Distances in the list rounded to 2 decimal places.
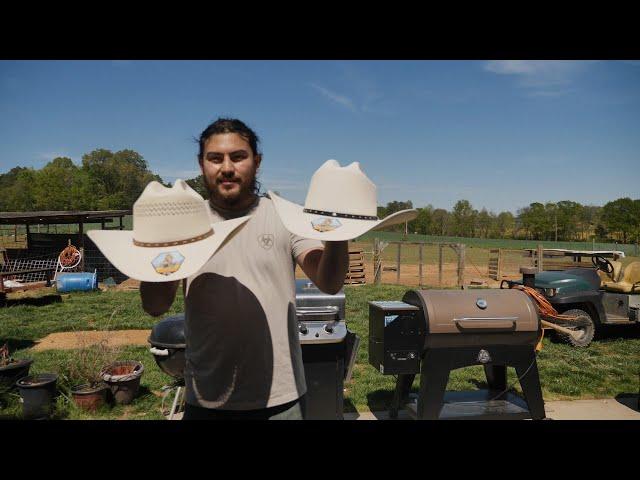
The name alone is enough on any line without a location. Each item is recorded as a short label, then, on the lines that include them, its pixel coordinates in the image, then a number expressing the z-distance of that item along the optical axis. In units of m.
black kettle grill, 3.73
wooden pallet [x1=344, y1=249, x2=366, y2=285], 17.03
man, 1.73
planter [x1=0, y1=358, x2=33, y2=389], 4.92
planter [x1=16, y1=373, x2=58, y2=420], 4.62
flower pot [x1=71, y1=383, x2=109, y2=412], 4.80
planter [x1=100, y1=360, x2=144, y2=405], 5.00
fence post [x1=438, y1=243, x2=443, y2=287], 16.54
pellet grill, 3.85
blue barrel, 13.60
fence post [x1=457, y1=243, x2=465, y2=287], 16.47
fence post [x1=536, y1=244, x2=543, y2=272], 16.50
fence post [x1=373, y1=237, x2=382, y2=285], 16.83
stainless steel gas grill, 3.71
